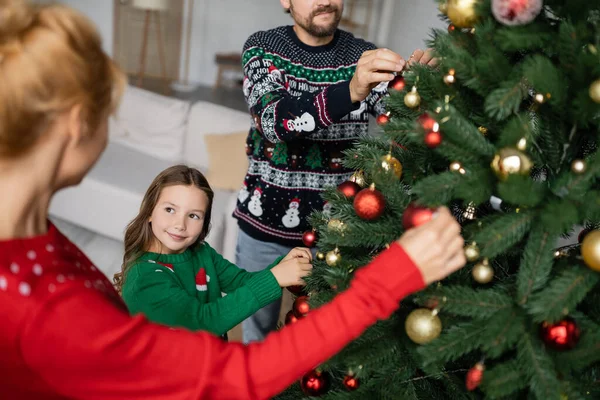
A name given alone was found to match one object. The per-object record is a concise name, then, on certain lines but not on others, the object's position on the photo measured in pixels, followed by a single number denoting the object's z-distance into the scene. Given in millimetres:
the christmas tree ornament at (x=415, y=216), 701
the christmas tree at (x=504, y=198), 734
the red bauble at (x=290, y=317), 1123
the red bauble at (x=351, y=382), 973
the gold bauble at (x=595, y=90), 708
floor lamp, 6004
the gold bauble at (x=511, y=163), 725
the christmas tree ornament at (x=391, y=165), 909
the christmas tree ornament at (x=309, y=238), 1158
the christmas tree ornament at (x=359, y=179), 1069
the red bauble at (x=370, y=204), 875
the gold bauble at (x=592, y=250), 715
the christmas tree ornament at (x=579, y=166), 742
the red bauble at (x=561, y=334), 753
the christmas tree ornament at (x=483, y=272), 819
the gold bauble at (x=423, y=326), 810
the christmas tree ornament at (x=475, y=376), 816
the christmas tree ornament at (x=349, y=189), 1017
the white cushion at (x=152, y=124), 3604
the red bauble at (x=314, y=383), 1030
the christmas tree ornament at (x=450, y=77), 851
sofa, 3164
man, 1401
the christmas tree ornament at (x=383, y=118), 1072
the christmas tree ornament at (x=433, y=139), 788
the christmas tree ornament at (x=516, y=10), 732
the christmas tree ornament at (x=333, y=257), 975
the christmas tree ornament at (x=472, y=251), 785
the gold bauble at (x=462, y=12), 802
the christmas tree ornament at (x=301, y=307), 1049
